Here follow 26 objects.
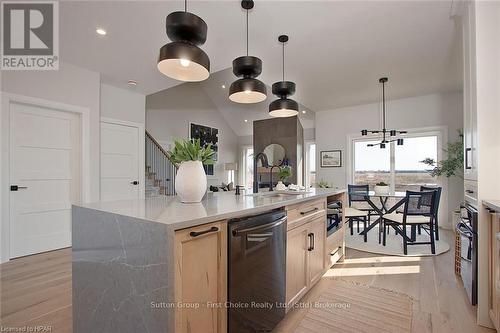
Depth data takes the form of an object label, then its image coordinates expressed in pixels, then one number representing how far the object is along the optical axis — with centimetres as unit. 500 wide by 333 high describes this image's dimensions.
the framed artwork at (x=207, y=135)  835
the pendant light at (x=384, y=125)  448
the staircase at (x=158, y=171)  619
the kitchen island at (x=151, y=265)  107
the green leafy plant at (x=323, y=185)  478
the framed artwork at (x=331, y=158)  645
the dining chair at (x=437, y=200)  354
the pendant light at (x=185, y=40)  153
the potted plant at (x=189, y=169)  167
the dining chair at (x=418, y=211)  342
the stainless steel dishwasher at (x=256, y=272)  137
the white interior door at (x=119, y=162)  438
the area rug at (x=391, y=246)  348
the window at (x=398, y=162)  543
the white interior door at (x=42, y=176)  326
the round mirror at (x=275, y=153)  718
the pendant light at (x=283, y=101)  265
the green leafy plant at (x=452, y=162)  437
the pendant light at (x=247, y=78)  214
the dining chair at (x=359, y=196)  460
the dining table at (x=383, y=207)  394
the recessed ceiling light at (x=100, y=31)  285
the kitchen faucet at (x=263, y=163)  262
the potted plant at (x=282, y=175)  275
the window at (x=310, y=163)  795
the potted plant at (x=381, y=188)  457
